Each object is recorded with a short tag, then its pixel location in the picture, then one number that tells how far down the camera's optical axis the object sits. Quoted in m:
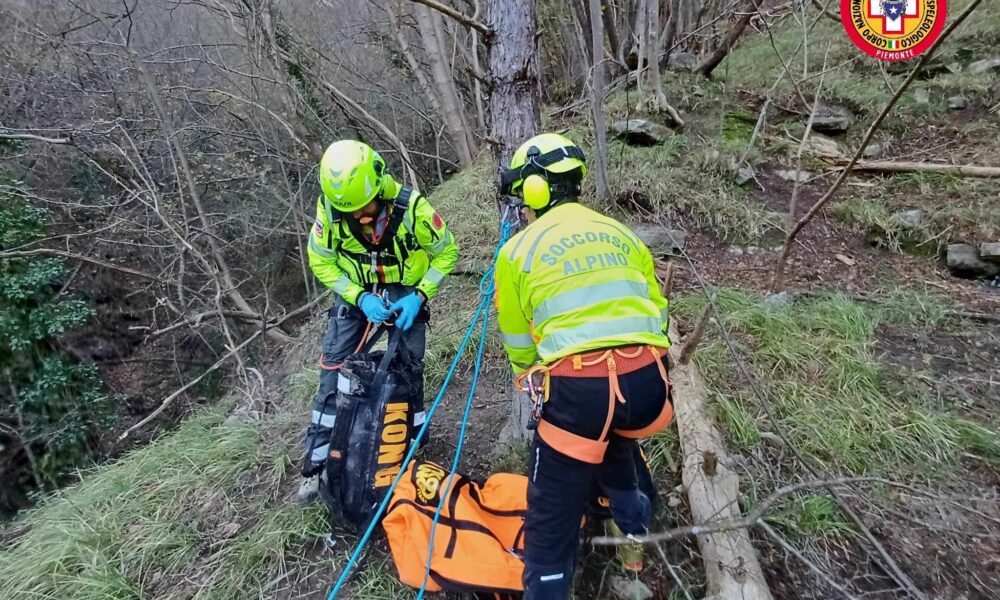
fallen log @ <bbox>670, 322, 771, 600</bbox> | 1.91
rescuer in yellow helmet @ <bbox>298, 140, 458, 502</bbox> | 2.60
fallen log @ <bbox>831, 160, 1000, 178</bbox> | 4.73
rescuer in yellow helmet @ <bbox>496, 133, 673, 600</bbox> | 1.77
